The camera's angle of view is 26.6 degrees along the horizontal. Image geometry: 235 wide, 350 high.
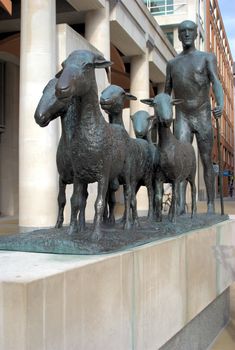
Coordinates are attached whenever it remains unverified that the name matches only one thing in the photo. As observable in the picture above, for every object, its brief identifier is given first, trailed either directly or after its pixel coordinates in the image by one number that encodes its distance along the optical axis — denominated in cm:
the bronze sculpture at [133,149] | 481
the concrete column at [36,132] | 1332
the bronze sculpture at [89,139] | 369
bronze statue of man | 706
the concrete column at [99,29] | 1742
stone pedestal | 253
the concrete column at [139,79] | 2366
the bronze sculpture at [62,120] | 404
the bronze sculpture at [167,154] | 530
